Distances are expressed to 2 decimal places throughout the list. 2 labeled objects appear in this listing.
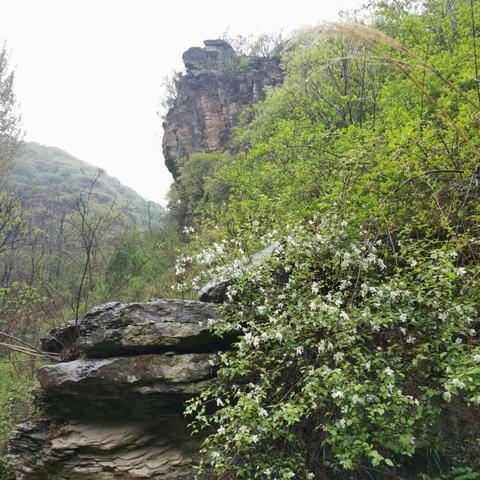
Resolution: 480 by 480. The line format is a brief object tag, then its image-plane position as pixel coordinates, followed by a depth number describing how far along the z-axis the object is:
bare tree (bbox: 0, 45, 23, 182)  21.23
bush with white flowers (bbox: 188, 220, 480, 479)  3.46
